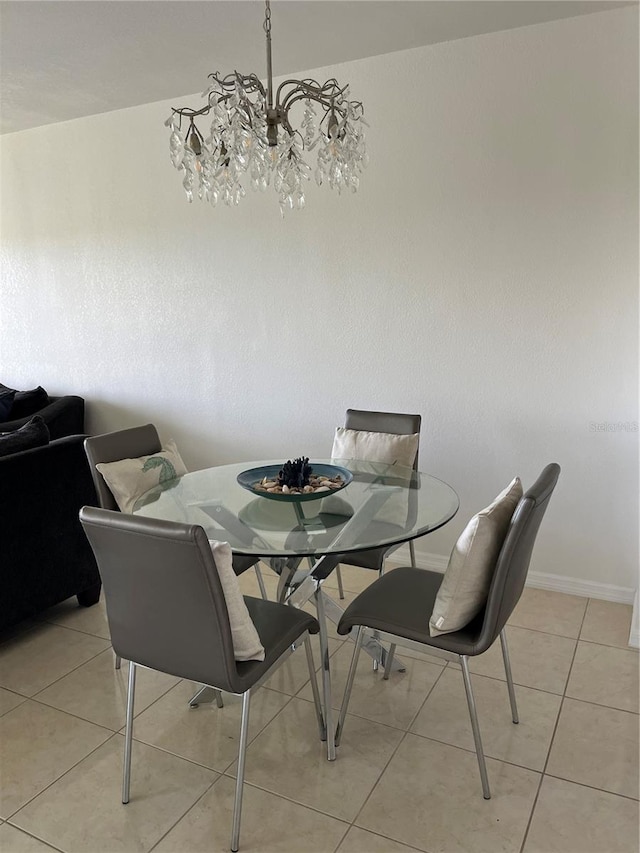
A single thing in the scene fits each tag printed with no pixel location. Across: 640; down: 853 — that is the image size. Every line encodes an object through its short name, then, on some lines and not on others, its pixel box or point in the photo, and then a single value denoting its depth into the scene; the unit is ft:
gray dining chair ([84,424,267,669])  8.71
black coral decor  7.75
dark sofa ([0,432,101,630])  8.83
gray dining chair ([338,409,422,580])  9.93
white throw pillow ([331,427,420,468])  9.68
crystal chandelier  6.79
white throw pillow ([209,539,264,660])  5.45
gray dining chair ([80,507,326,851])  5.31
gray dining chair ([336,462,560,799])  5.86
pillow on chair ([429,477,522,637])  5.96
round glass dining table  6.57
